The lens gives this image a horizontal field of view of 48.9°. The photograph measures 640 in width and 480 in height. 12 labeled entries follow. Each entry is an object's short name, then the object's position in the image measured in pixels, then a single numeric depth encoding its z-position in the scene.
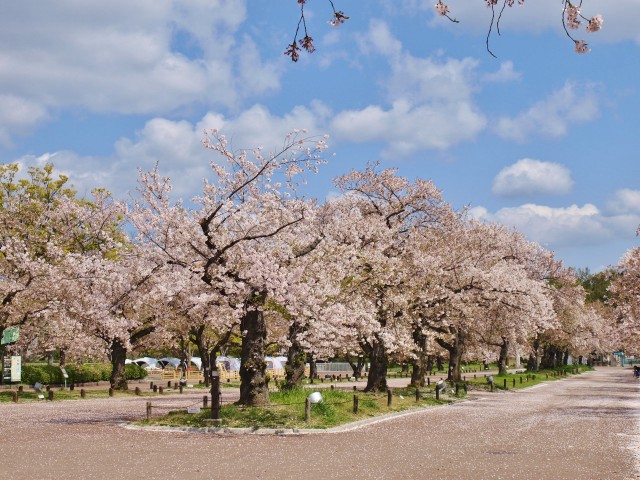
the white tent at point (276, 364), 74.00
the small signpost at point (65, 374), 46.84
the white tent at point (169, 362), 83.96
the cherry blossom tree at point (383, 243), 33.94
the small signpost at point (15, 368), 41.69
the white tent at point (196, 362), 77.06
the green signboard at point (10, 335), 43.12
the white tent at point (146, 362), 78.79
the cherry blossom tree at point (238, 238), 23.98
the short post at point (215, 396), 22.41
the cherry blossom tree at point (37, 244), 38.85
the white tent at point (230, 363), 69.25
